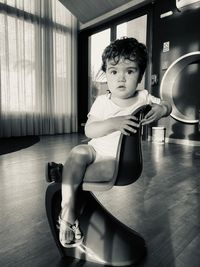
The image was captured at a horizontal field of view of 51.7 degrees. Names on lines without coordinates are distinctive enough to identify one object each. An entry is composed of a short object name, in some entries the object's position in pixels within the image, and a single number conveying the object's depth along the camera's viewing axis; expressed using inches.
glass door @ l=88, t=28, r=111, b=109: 165.8
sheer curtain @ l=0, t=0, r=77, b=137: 138.9
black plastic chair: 26.2
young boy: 20.7
